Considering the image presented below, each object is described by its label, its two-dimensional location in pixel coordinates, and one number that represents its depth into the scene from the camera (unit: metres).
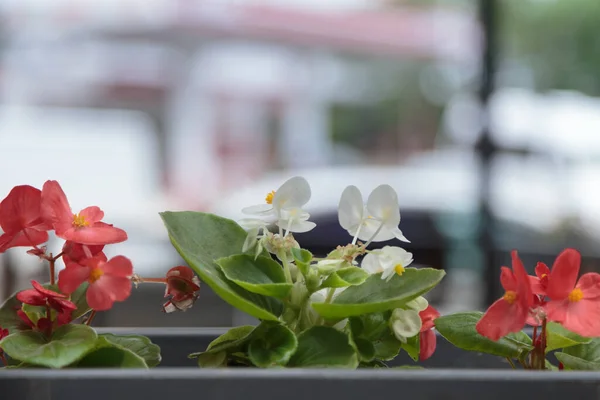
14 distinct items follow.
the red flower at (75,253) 0.56
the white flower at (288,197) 0.58
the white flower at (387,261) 0.56
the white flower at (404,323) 0.56
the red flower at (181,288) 0.59
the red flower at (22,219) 0.56
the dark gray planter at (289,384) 0.48
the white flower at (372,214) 0.57
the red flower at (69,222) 0.56
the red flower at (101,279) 0.54
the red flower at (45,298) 0.55
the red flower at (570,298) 0.54
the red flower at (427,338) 0.58
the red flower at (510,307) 0.53
